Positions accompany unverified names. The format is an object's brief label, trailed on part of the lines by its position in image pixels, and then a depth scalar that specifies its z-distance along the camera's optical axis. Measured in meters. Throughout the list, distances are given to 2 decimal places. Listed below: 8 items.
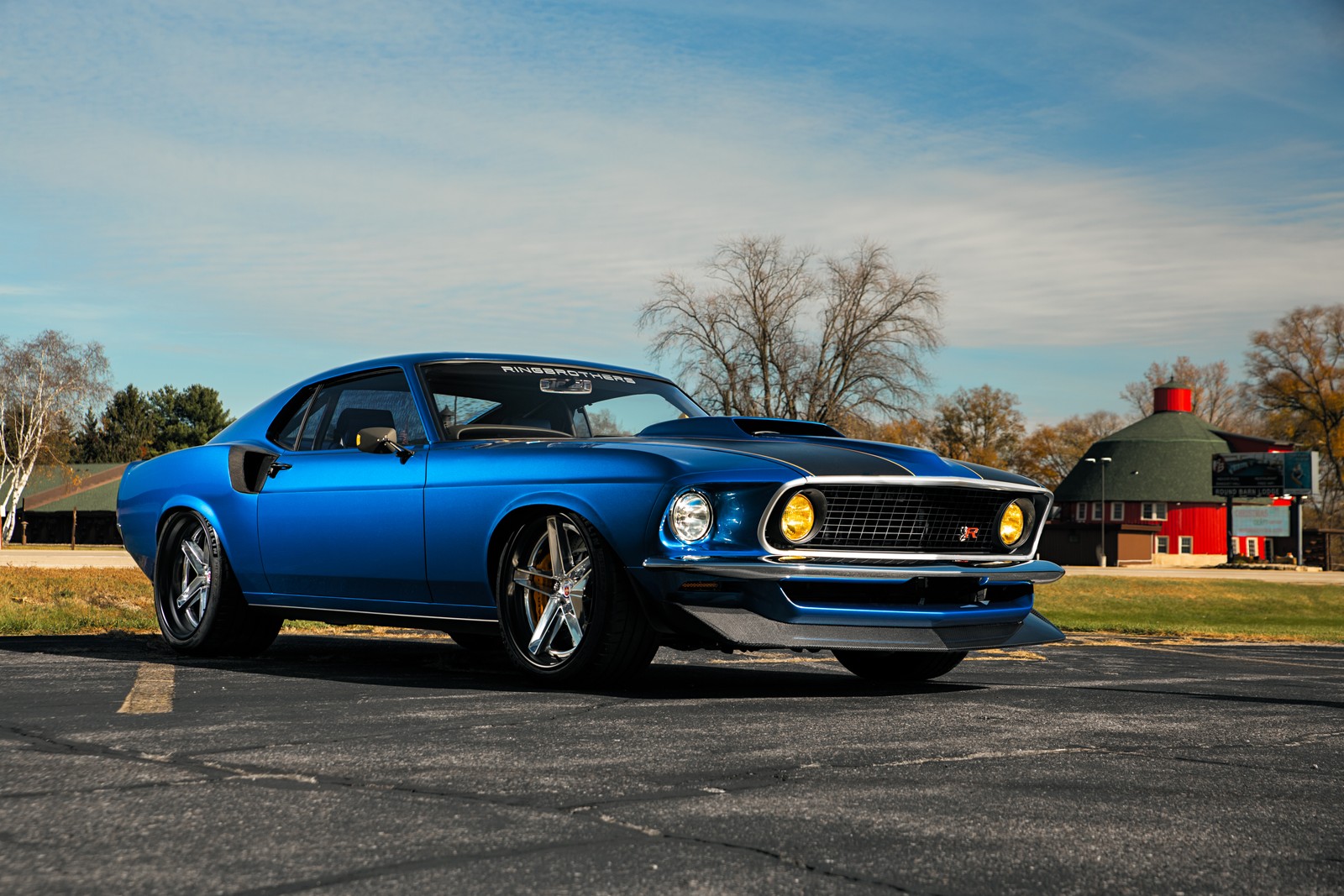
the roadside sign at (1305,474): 71.81
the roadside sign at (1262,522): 76.44
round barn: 83.75
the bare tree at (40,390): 65.00
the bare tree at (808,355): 54.31
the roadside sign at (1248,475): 72.94
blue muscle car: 5.41
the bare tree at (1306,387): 77.06
